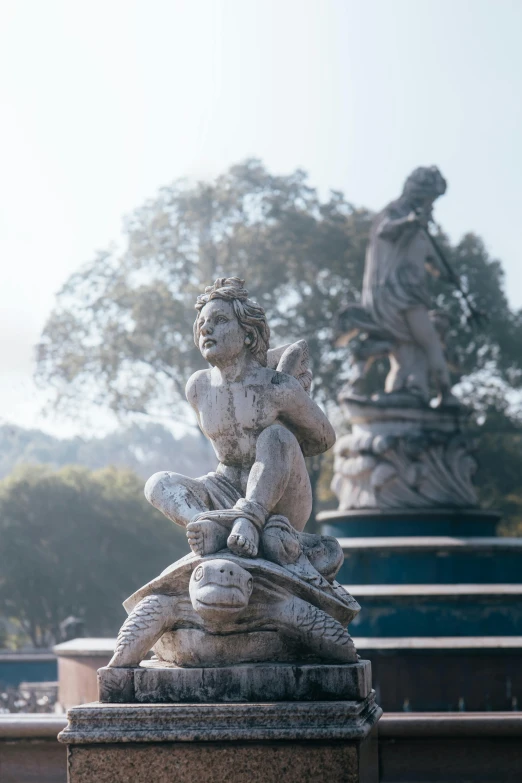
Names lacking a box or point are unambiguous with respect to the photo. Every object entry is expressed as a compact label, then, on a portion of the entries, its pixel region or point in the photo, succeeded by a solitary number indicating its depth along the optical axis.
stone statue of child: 5.74
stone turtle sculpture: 5.18
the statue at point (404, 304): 16.06
